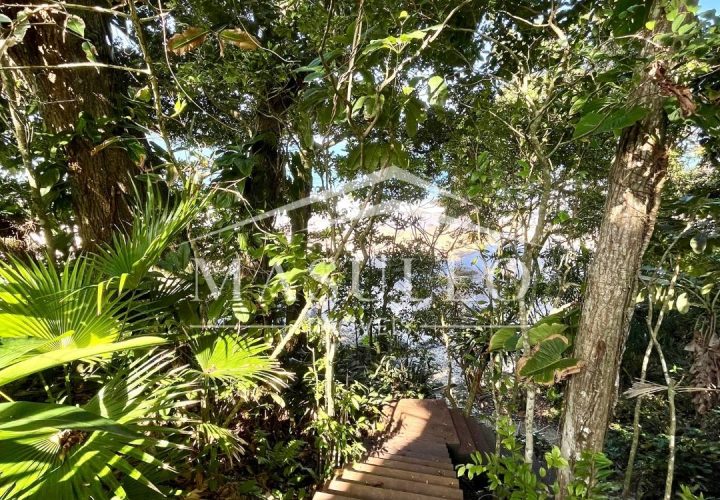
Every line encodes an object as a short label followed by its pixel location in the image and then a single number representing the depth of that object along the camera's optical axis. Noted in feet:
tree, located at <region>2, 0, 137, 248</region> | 6.38
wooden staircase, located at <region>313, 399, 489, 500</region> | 5.80
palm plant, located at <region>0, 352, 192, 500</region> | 2.04
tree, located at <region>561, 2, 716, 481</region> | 4.59
